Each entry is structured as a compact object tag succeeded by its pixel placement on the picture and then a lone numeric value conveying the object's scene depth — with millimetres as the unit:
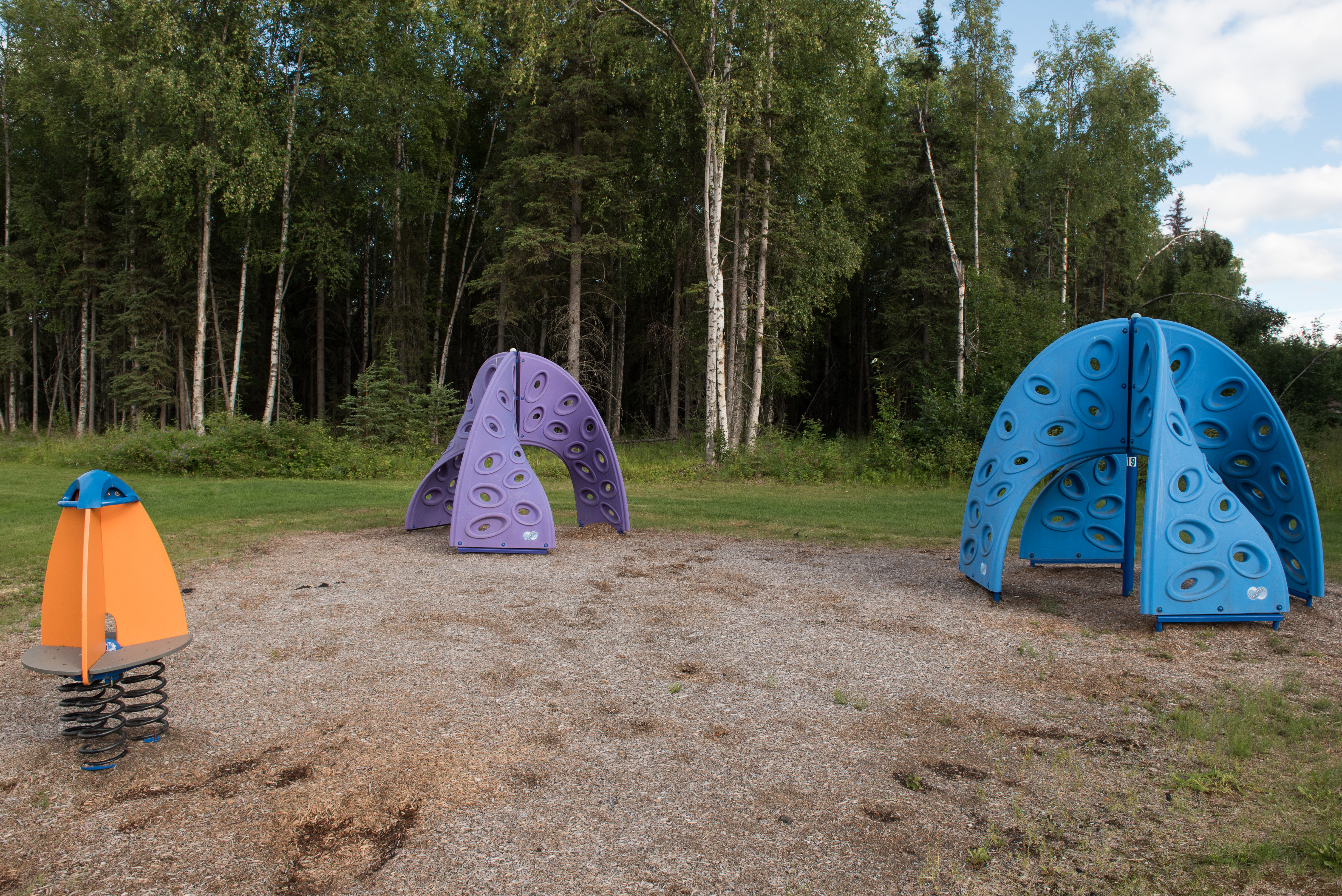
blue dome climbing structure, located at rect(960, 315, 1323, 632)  5562
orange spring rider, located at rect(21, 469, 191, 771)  3436
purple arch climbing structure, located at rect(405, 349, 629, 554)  8422
